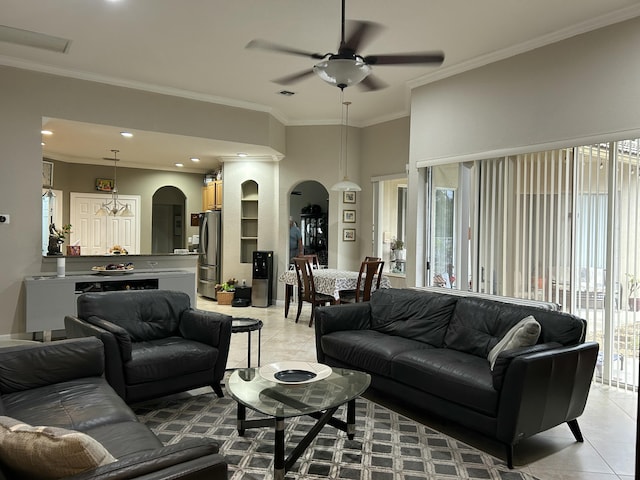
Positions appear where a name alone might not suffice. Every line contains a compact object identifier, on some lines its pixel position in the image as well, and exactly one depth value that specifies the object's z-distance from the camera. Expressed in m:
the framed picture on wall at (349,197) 7.90
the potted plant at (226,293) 8.26
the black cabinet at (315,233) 10.66
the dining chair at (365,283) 6.10
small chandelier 9.30
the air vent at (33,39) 4.45
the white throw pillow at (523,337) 2.89
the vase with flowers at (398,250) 7.68
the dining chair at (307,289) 6.29
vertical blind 3.91
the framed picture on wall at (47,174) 8.42
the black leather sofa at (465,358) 2.62
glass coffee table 2.38
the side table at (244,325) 3.71
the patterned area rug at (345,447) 2.53
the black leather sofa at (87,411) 1.35
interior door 9.18
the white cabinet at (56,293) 5.12
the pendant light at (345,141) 7.75
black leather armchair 3.12
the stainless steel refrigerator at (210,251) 8.67
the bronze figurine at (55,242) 5.72
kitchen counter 5.48
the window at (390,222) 7.73
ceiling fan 2.93
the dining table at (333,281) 6.16
